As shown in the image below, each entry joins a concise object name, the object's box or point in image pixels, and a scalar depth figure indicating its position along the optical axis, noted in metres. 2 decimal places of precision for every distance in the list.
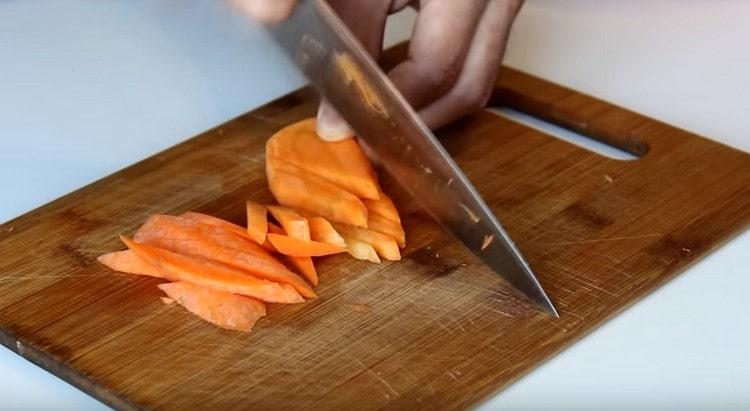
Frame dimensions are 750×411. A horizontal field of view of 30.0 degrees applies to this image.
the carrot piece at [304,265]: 0.54
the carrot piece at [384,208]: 0.58
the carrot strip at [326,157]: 0.59
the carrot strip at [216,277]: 0.52
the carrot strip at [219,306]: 0.51
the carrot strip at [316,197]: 0.57
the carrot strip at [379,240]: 0.55
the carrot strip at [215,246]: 0.53
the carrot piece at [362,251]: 0.55
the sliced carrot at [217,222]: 0.55
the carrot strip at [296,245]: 0.55
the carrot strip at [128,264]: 0.54
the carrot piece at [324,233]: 0.55
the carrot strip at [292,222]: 0.55
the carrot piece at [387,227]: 0.57
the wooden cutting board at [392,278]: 0.48
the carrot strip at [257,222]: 0.55
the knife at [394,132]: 0.53
